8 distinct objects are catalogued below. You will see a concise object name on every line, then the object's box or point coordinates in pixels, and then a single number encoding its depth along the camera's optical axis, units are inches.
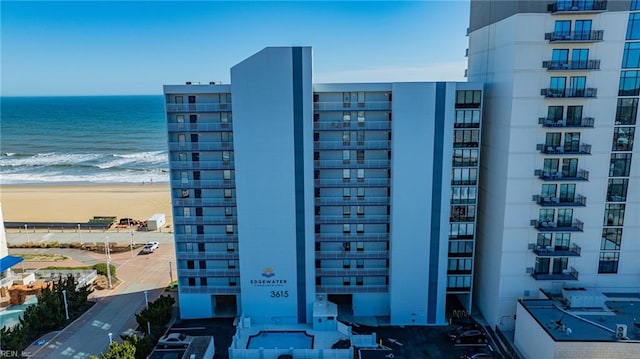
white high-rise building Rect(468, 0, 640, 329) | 1193.4
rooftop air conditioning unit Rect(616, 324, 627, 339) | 1042.4
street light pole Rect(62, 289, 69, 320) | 1457.9
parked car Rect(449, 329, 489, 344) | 1320.1
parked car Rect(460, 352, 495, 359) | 1222.3
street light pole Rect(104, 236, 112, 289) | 1726.1
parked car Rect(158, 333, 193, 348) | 1273.4
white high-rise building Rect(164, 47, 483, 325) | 1326.3
